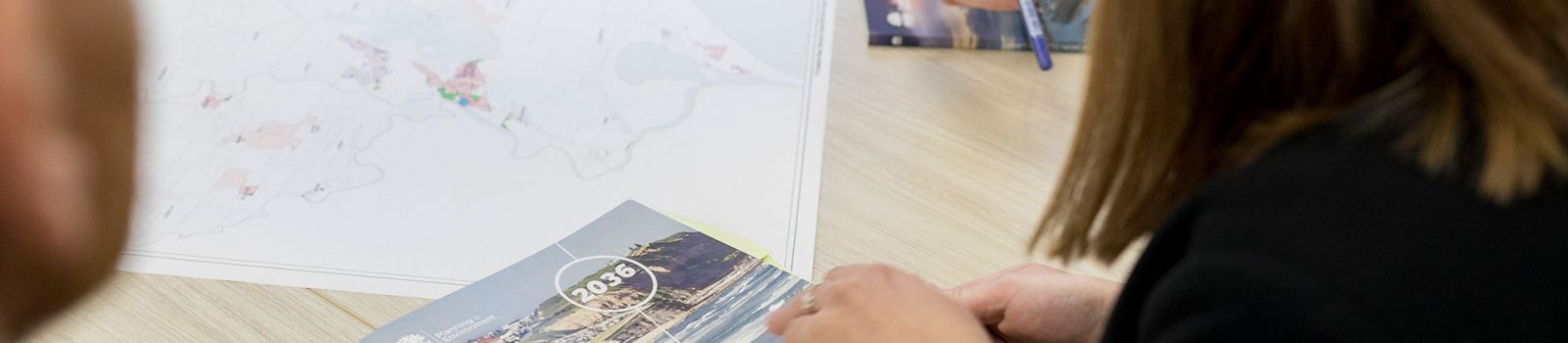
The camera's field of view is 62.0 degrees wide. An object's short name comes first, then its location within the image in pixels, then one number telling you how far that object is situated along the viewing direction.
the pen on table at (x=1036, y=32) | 1.07
